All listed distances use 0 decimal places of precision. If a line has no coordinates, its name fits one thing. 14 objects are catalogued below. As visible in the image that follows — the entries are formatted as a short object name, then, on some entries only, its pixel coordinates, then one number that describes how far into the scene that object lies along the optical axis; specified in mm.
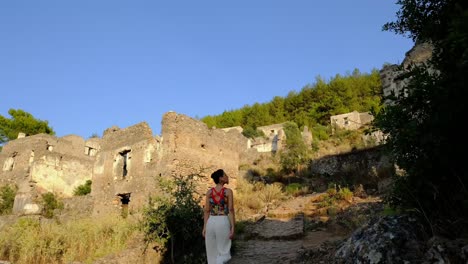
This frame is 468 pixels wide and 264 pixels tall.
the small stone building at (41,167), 25109
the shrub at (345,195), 14023
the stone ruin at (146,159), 16578
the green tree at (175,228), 8969
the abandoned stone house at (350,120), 36312
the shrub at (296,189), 17341
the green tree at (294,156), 22094
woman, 5533
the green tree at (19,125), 39594
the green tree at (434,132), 4277
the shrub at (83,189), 25814
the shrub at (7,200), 25047
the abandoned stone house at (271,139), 34438
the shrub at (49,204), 22627
